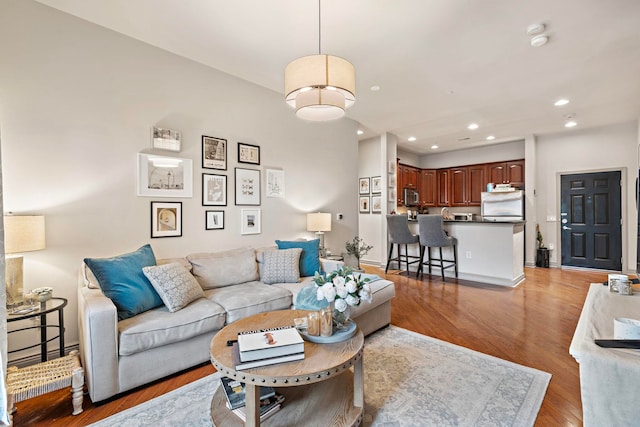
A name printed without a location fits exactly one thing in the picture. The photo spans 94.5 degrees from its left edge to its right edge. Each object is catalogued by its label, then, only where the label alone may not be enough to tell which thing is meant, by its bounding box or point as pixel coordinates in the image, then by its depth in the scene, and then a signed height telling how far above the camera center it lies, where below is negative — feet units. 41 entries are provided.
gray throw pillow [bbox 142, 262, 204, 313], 7.45 -1.86
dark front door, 18.42 -0.67
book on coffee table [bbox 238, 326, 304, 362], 4.69 -2.17
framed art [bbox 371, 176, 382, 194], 20.95 +1.97
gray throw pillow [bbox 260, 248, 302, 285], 10.29 -1.96
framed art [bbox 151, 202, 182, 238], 9.71 -0.20
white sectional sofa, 6.15 -2.57
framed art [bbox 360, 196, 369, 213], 21.90 +0.58
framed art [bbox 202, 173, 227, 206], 10.90 +0.88
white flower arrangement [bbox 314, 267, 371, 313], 5.38 -1.44
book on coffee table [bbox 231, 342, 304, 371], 4.57 -2.36
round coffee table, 4.44 -2.87
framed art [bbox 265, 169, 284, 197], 12.89 +1.31
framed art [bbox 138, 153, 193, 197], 9.49 +1.25
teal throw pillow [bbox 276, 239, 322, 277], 11.27 -1.64
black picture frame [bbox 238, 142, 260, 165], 11.93 +2.44
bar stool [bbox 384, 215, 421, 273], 17.54 -1.29
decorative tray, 5.45 -2.33
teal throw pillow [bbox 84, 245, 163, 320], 6.97 -1.72
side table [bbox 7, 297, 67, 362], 6.44 -2.26
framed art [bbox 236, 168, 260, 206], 11.89 +1.07
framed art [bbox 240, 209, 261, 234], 12.02 -0.35
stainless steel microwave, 24.33 +1.21
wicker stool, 5.51 -3.24
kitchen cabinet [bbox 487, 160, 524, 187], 21.76 +2.88
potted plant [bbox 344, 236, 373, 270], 16.22 -2.34
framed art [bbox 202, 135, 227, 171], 10.89 +2.26
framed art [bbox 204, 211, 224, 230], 10.98 -0.27
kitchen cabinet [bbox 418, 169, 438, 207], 26.09 +2.13
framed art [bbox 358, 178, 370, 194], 21.89 +1.98
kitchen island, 15.62 -2.23
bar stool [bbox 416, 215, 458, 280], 16.40 -1.48
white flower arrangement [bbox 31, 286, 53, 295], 6.88 -1.80
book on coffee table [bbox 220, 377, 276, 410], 5.13 -3.25
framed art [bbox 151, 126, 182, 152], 9.64 +2.47
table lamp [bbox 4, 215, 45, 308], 6.38 -0.64
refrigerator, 20.84 +0.40
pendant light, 6.61 +3.01
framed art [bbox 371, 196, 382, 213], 20.93 +0.55
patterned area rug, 5.67 -3.97
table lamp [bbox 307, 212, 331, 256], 13.84 -0.47
